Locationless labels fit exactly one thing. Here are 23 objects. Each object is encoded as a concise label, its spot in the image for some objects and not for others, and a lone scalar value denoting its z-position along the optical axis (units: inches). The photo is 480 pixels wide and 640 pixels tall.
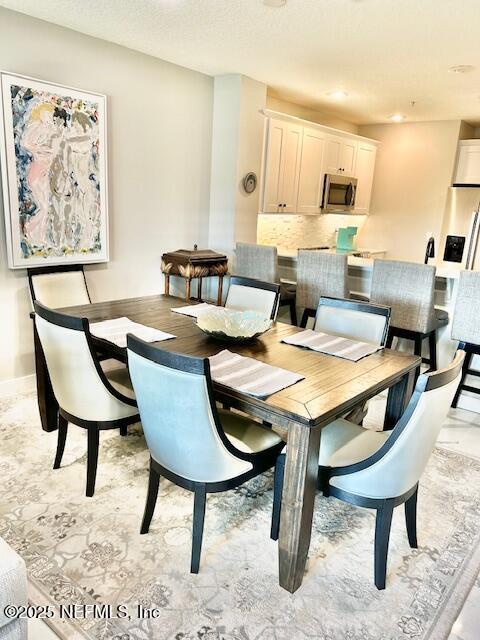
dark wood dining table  64.9
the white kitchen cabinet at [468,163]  231.6
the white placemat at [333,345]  89.4
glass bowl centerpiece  90.8
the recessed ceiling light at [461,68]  143.6
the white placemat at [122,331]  90.4
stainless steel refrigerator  239.3
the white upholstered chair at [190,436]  62.3
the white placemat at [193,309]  113.2
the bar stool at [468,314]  124.0
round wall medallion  182.2
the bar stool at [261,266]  160.6
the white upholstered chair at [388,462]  62.6
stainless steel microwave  224.7
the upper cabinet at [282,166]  190.9
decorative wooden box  161.2
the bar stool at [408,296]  133.9
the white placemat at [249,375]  70.5
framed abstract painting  122.1
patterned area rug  64.3
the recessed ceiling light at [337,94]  188.1
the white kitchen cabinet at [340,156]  223.0
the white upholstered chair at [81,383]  80.0
